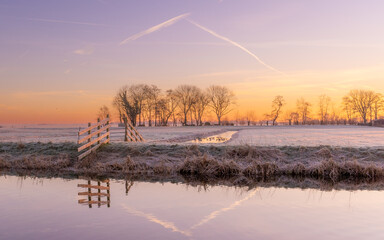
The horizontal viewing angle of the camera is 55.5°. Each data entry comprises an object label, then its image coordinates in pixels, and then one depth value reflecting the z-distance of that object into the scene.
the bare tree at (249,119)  96.89
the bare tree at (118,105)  97.40
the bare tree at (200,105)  107.12
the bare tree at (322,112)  106.24
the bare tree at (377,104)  109.75
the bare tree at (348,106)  112.50
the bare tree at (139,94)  98.12
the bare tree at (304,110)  109.12
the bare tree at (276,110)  107.81
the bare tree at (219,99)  108.56
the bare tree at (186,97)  106.25
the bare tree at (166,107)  101.31
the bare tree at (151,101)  99.09
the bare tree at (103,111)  113.36
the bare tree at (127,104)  95.12
